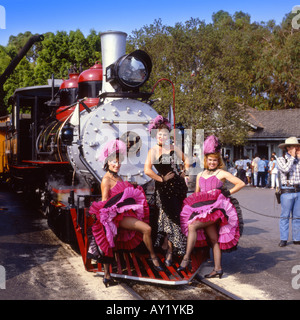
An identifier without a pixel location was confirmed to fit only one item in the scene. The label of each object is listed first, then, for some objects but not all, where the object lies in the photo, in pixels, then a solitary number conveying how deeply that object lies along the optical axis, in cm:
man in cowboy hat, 681
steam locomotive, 527
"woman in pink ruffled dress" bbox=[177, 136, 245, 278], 471
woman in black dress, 490
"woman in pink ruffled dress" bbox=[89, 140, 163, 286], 460
